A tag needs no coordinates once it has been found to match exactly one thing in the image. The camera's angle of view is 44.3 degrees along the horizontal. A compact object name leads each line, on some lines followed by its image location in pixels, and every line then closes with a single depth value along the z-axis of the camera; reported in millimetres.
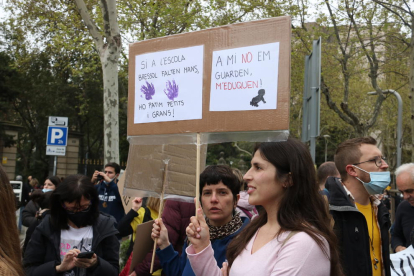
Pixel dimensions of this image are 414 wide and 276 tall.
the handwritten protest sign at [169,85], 3156
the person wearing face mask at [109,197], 7457
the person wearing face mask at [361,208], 3332
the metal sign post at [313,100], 6484
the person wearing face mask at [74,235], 3764
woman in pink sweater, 2209
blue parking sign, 12198
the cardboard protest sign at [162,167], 3654
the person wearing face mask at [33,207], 7074
